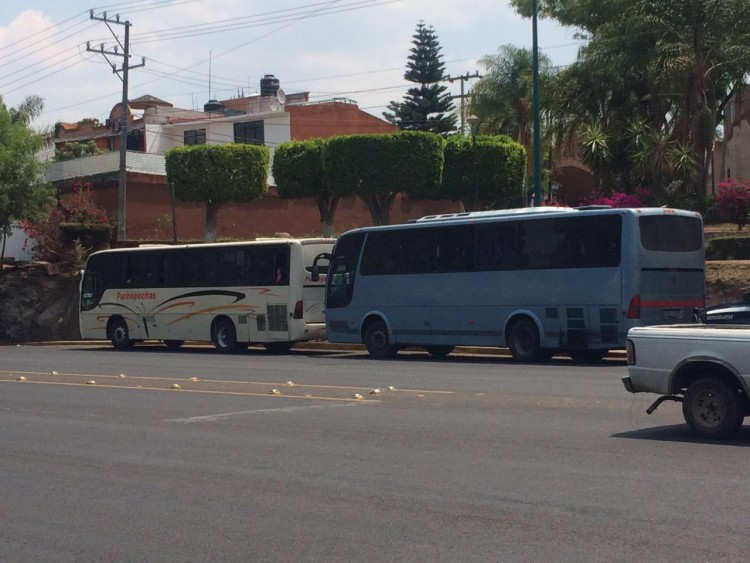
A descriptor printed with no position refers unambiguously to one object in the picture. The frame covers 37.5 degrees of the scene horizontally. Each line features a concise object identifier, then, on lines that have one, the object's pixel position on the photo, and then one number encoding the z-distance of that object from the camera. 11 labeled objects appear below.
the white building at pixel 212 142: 51.34
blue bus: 22.30
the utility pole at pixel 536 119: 29.55
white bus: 28.97
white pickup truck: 11.18
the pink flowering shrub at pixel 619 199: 36.59
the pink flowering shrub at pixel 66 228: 43.66
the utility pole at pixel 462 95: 77.37
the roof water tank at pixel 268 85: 91.00
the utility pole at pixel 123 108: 43.53
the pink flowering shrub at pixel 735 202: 36.16
